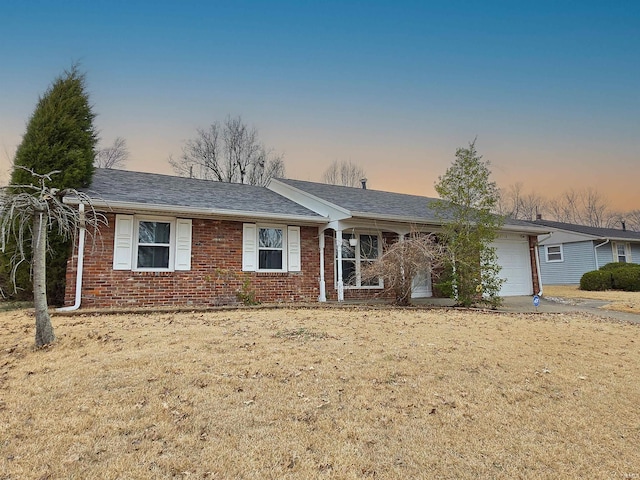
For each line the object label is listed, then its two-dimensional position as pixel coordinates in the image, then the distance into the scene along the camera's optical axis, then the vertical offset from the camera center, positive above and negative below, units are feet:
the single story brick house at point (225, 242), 31.04 +3.74
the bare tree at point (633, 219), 165.71 +24.55
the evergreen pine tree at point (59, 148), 31.09 +12.12
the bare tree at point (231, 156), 94.48 +32.09
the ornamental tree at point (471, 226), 35.14 +4.98
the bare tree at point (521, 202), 144.46 +29.27
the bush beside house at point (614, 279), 58.59 -0.60
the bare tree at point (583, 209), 154.81 +27.68
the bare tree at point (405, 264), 32.68 +1.36
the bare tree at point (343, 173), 108.27 +30.92
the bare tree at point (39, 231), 17.01 +2.55
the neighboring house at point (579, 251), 71.97 +4.84
